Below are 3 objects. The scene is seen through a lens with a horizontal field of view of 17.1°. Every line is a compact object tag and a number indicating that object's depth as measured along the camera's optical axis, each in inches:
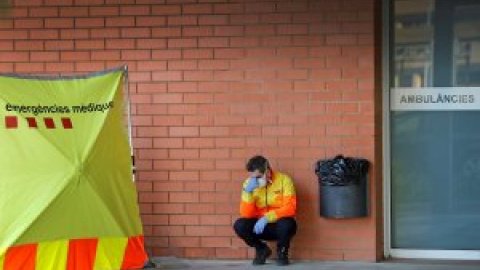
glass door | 592.4
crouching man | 559.2
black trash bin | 562.5
